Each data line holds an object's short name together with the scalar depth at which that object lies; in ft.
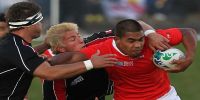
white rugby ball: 57.67
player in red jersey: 57.52
